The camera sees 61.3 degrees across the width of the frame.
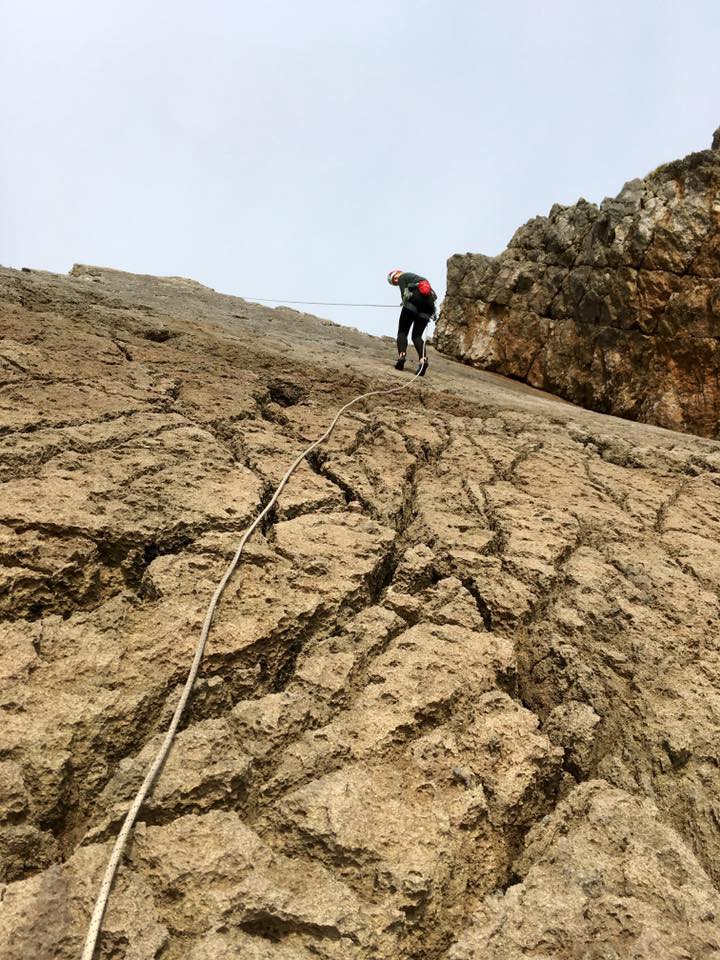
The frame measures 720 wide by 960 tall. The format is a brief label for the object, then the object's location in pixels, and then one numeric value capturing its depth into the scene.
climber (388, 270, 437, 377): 6.75
